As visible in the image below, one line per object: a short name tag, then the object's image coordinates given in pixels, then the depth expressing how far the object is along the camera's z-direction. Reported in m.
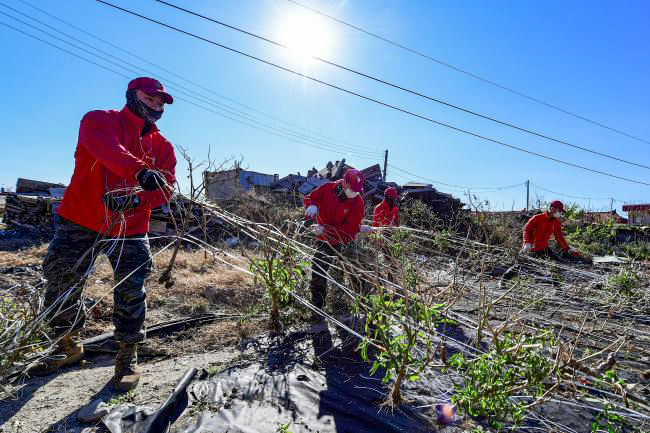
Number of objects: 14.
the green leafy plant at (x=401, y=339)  1.68
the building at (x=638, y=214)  15.58
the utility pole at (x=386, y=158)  24.07
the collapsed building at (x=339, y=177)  11.82
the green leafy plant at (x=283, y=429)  1.67
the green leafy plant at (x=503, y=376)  1.52
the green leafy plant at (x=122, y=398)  1.99
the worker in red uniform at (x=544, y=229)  6.02
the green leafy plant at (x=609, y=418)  1.34
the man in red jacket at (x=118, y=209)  2.03
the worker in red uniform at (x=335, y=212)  3.71
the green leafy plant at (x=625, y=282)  4.12
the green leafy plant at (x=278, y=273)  2.81
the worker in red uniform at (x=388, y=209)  5.32
